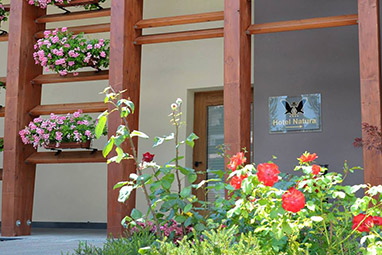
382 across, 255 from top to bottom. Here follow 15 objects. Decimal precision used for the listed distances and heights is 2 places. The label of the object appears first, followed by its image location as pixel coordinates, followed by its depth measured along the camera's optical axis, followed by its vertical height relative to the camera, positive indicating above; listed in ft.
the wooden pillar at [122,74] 16.22 +2.80
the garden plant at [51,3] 18.61 +5.47
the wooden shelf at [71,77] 18.34 +2.91
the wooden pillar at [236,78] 15.57 +2.52
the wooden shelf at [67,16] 19.03 +5.08
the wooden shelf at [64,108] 18.08 +1.85
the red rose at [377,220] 8.45 -0.77
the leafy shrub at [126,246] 9.13 -1.35
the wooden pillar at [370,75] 13.98 +2.41
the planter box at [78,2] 18.88 +5.51
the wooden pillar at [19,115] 17.72 +1.59
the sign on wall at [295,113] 19.65 +1.95
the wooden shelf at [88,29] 18.53 +4.55
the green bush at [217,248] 7.48 -1.10
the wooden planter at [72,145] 17.47 +0.62
